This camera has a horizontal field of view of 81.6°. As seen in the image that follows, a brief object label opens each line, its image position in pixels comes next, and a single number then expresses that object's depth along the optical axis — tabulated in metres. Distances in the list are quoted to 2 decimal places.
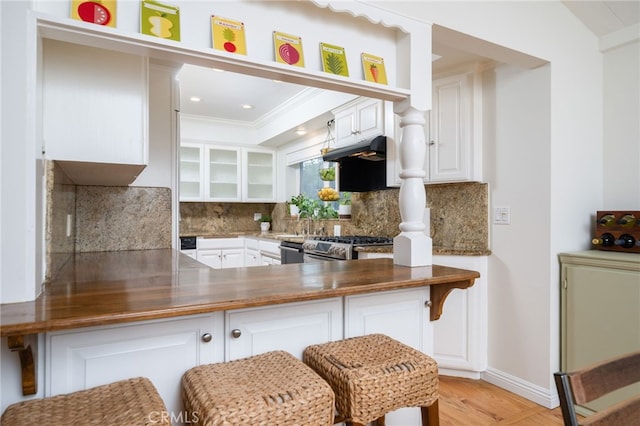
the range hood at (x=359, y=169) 3.25
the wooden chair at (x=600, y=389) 0.74
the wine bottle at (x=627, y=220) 2.25
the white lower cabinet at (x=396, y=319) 1.51
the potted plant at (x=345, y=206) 3.99
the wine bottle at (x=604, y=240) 2.35
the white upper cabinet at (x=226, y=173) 5.13
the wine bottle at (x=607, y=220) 2.36
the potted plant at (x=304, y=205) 4.43
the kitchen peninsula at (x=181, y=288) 0.91
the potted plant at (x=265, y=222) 5.64
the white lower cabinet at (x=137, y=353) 1.04
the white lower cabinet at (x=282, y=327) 1.27
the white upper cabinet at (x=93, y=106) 1.41
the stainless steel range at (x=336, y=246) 2.87
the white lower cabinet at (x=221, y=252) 4.73
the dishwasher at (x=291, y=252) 3.64
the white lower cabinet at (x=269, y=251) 4.21
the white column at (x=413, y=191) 1.72
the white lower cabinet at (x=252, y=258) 4.67
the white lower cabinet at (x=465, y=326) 2.63
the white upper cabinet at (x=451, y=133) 2.71
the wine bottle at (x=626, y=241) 2.22
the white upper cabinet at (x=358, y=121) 3.08
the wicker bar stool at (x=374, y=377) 1.11
